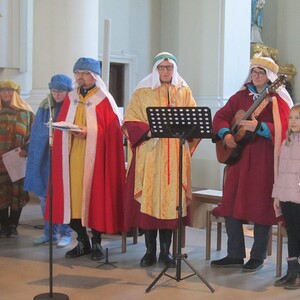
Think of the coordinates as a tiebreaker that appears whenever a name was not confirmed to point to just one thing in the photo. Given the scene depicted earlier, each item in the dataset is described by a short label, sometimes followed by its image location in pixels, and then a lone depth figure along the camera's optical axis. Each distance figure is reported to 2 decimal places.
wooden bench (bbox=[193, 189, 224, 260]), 5.51
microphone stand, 4.04
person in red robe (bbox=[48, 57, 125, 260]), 5.34
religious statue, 13.29
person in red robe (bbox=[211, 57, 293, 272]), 4.90
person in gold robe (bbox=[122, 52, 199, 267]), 5.02
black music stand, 4.33
